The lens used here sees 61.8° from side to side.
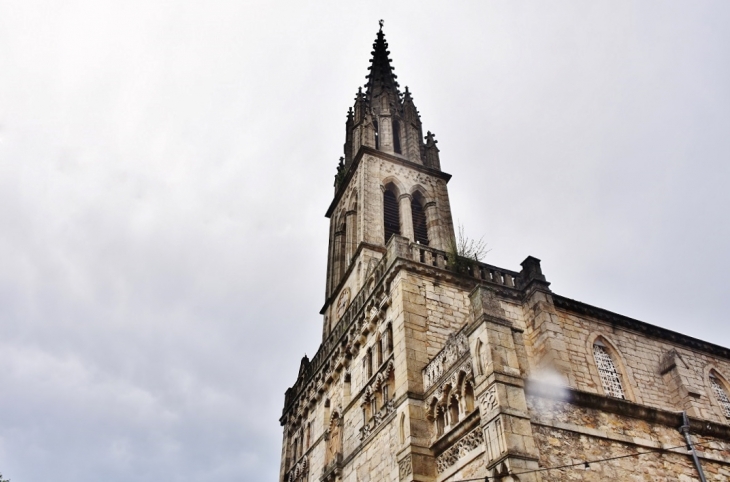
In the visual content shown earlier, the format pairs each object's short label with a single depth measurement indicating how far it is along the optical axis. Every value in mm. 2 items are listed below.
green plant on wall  19938
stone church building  13016
